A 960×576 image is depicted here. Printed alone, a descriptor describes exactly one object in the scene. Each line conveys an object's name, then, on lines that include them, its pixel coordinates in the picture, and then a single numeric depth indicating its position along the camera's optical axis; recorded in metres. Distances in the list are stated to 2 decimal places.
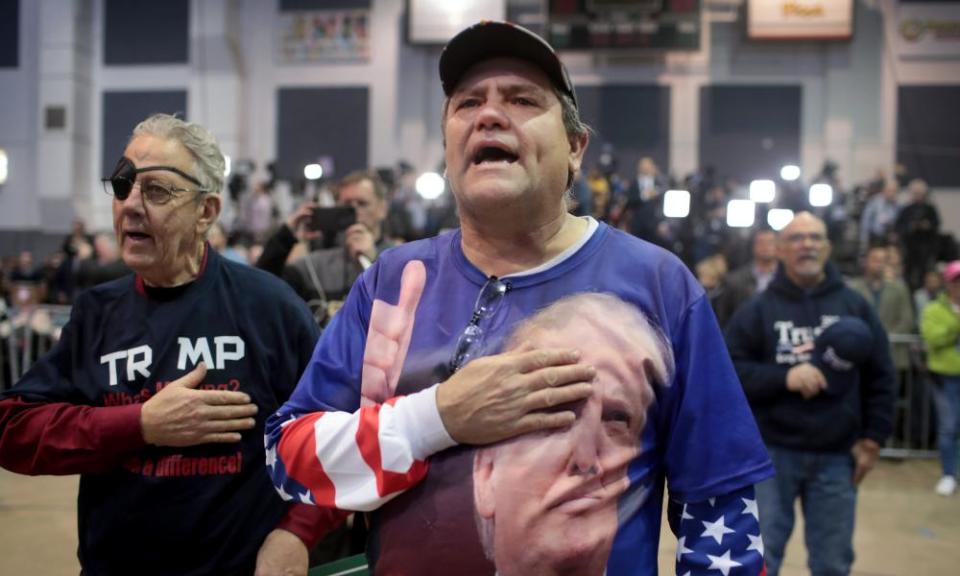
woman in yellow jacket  6.55
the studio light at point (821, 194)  9.29
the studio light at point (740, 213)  5.98
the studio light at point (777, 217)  5.47
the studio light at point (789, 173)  8.95
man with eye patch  1.92
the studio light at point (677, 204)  5.73
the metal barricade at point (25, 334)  8.45
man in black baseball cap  1.35
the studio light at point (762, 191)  6.61
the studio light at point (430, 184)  10.86
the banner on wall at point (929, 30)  16.16
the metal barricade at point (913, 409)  7.41
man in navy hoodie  3.74
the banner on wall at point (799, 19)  16.08
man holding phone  3.81
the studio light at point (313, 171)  4.20
